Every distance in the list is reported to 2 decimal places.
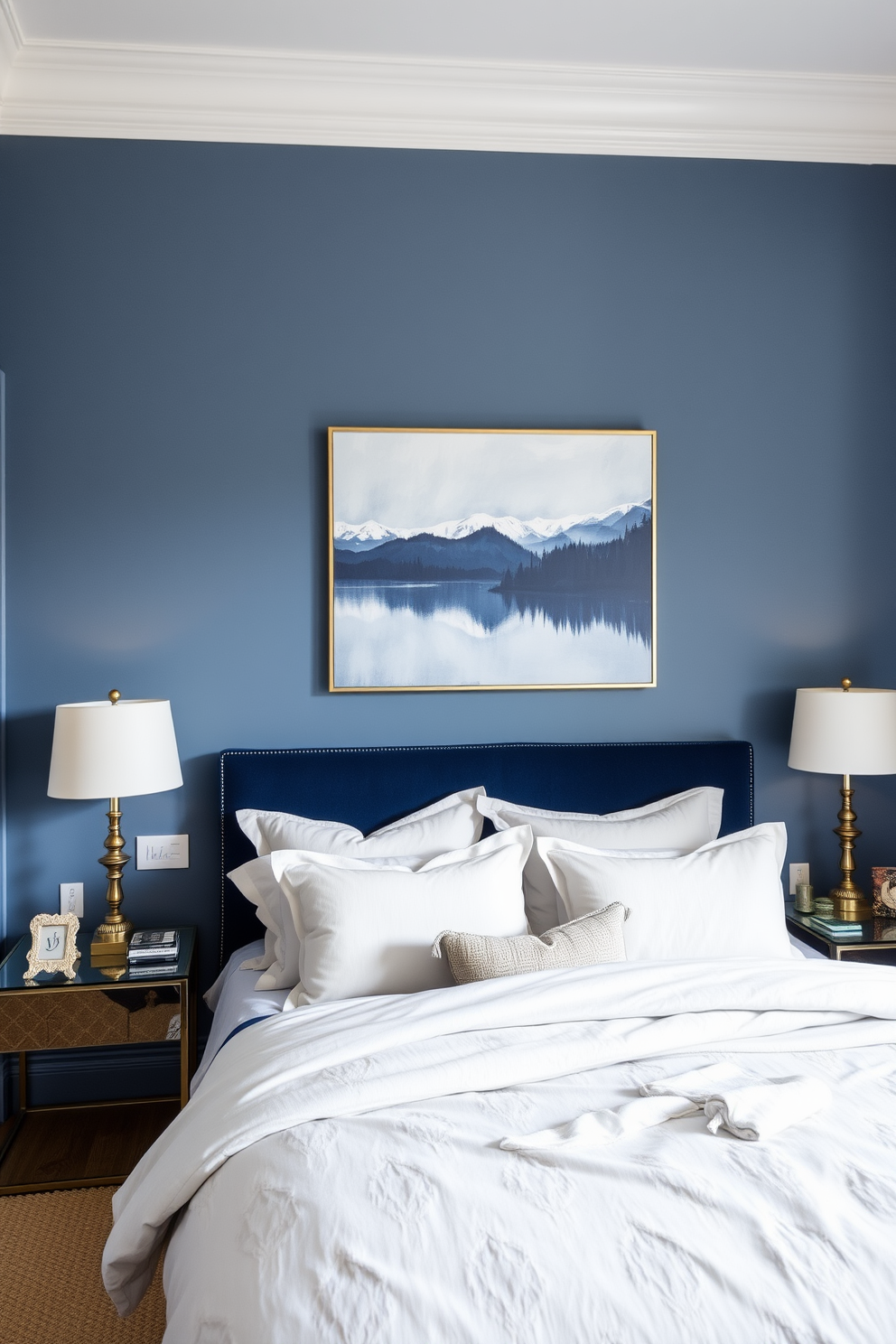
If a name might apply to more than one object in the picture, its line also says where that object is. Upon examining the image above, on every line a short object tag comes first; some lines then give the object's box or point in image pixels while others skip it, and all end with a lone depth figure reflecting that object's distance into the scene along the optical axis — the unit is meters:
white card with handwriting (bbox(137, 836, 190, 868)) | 3.03
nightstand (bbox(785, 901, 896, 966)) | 2.87
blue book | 2.92
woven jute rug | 2.13
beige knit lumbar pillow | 2.26
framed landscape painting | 3.08
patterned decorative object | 3.02
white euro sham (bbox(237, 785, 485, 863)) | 2.84
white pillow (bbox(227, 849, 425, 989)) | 2.55
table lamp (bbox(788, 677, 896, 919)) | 2.96
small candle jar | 3.16
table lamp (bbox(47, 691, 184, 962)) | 2.67
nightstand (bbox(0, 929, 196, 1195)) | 2.60
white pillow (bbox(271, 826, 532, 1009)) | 2.37
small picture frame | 2.68
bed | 1.32
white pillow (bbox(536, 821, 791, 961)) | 2.54
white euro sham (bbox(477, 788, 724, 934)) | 2.83
